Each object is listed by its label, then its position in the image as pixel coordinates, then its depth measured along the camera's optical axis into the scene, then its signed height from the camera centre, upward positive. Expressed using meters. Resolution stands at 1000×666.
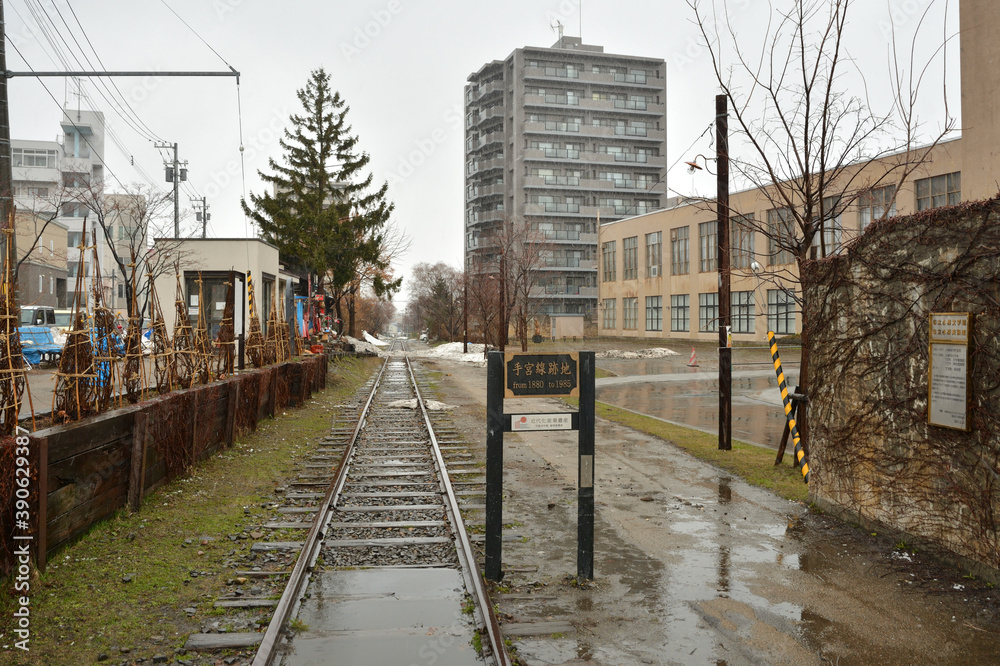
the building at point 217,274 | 25.25 +1.85
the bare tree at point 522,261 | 45.82 +4.80
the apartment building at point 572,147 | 91.75 +22.77
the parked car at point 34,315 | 28.91 +0.48
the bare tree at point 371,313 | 86.59 +1.66
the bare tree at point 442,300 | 78.94 +2.69
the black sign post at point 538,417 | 6.07 -0.82
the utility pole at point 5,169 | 7.96 +1.81
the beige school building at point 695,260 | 13.70 +4.42
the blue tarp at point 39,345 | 25.42 -0.66
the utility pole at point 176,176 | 36.16 +8.28
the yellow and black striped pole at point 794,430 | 9.85 -1.56
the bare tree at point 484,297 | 52.57 +2.18
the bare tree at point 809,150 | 9.79 +2.44
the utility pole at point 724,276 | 11.98 +0.79
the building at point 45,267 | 51.84 +4.55
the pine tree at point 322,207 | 38.41 +6.60
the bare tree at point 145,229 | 29.56 +5.98
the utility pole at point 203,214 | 48.33 +7.86
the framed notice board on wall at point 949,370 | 5.96 -0.44
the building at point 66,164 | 67.56 +16.55
